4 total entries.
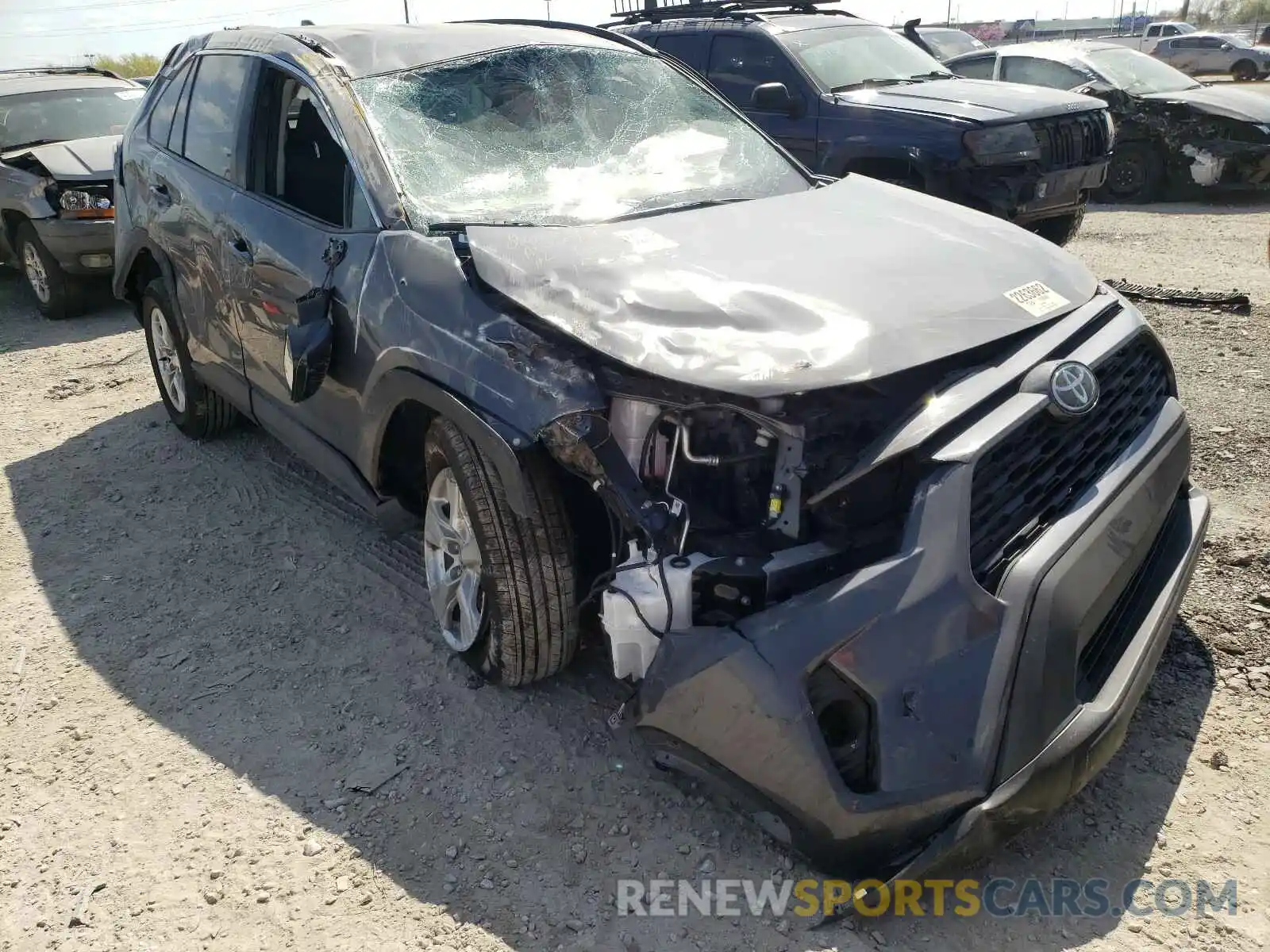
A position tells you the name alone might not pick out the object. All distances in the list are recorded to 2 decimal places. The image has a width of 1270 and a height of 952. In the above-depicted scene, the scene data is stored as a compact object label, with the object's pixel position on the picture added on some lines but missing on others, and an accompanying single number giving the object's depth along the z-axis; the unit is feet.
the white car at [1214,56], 92.99
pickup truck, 116.11
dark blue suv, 22.61
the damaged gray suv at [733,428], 6.89
